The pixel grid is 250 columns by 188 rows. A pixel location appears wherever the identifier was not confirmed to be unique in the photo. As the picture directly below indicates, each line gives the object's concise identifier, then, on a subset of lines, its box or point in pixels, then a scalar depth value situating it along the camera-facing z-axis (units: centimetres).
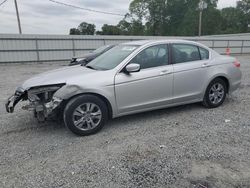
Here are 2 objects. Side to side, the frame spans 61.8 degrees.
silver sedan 345
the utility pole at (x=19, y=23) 2165
